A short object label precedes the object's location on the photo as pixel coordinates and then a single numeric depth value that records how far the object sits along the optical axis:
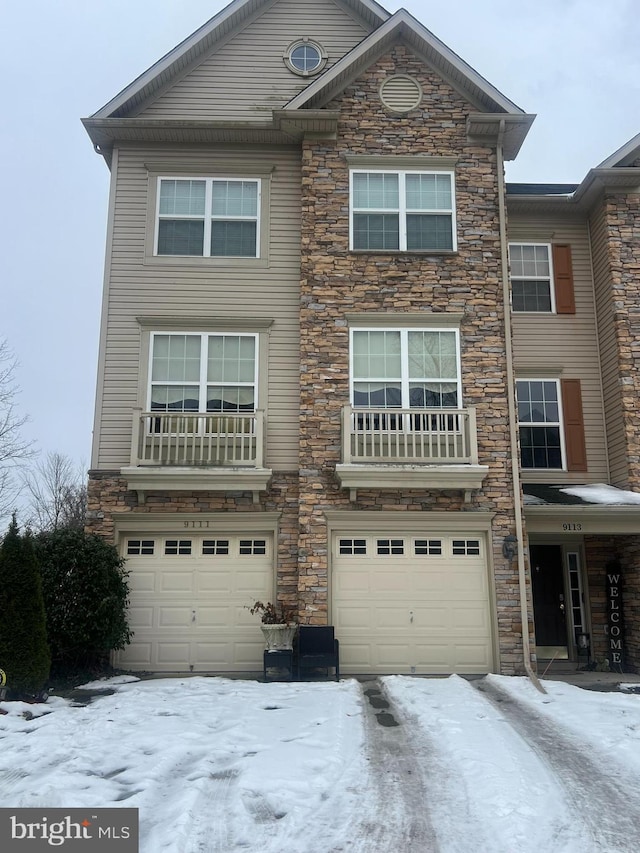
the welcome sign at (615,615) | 12.85
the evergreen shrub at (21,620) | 8.96
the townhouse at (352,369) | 11.70
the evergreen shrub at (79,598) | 10.35
